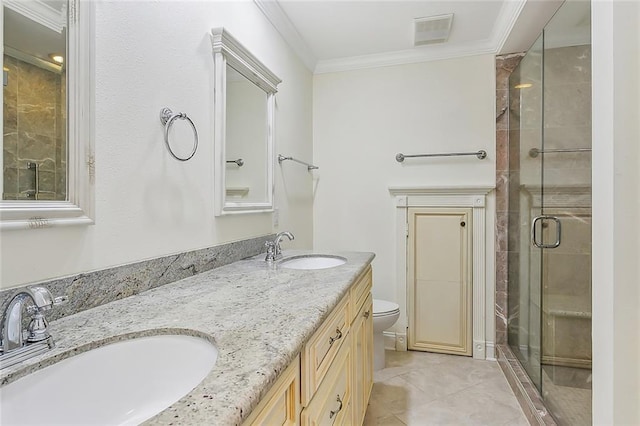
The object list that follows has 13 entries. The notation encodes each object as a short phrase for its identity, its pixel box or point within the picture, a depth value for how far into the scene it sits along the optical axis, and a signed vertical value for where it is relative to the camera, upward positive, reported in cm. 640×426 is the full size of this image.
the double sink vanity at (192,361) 57 -28
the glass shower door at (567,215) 173 -2
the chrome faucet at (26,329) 63 -23
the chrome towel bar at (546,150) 179 +36
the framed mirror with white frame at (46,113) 76 +24
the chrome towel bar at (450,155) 258 +44
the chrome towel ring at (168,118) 122 +33
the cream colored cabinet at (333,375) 75 -48
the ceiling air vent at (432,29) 226 +127
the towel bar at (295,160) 225 +36
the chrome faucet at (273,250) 172 -20
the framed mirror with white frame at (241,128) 156 +44
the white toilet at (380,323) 226 -74
